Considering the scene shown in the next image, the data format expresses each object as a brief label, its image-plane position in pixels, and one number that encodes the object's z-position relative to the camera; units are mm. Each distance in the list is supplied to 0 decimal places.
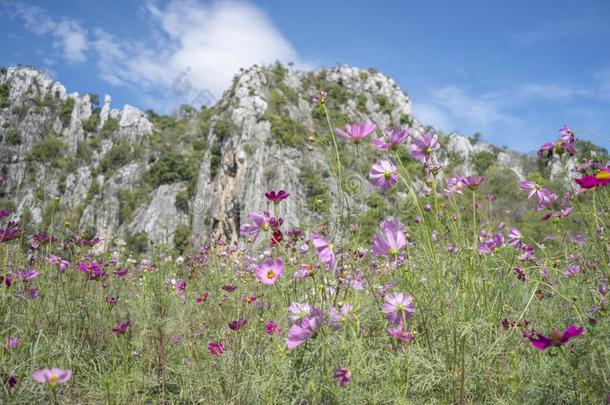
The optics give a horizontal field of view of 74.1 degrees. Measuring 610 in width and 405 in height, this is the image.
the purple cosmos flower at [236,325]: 1515
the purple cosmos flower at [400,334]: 1238
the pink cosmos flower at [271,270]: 1196
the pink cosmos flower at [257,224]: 1236
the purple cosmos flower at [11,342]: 1340
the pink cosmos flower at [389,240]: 1199
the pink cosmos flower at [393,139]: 1326
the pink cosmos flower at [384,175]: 1309
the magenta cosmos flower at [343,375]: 980
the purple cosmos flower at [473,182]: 1567
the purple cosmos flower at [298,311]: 1120
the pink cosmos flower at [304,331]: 1021
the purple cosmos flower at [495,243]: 1973
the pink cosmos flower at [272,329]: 1456
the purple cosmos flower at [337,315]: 1055
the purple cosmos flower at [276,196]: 1336
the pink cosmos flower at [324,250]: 1117
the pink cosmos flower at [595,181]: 992
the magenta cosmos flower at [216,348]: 1652
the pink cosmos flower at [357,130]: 1275
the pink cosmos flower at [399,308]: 1319
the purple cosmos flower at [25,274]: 1926
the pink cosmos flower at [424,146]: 1465
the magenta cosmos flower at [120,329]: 1523
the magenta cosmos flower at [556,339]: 910
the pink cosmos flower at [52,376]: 884
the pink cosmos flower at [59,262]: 2143
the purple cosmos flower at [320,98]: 1429
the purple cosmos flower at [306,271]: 1156
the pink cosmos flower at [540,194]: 1610
